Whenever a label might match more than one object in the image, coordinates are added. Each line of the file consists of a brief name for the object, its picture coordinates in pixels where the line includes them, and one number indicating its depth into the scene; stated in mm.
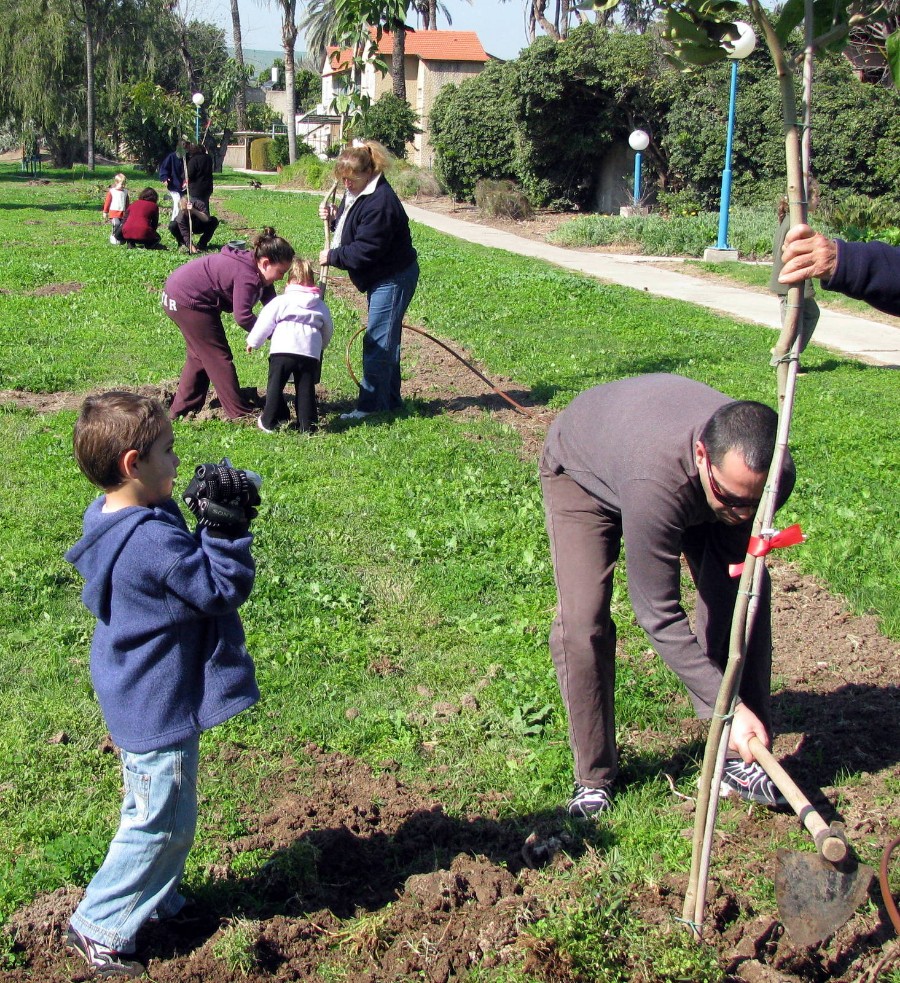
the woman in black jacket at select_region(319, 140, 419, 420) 7672
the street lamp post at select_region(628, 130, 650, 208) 20547
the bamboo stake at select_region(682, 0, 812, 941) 2314
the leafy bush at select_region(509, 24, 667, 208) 24438
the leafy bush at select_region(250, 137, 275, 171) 53000
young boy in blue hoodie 2580
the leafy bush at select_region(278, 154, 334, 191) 37438
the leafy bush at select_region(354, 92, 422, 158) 37906
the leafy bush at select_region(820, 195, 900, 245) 16625
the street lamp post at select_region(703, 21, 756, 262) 17266
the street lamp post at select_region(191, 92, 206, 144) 28922
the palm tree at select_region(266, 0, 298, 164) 46938
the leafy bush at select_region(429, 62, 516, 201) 29797
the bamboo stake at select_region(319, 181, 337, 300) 8273
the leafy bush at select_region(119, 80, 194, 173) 42500
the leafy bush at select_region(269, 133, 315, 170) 51688
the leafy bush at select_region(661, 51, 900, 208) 18938
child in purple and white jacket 7457
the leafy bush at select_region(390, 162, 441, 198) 33594
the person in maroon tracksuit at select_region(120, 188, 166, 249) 17938
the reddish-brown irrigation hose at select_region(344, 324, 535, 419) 8422
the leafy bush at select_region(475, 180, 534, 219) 26828
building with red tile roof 49659
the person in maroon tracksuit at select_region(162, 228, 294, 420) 7555
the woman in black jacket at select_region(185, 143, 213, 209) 17875
